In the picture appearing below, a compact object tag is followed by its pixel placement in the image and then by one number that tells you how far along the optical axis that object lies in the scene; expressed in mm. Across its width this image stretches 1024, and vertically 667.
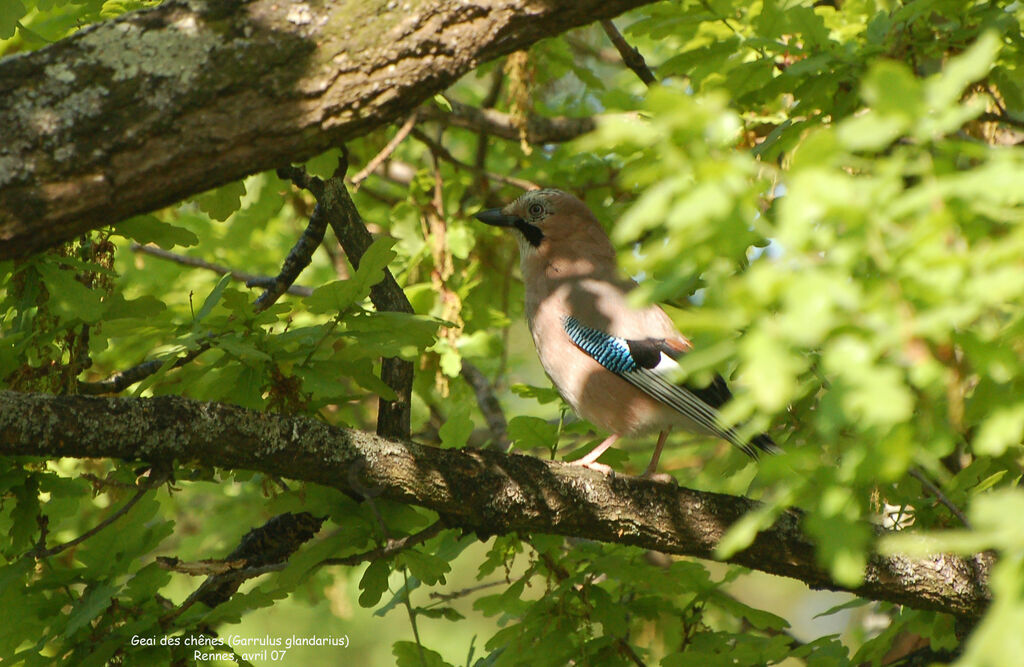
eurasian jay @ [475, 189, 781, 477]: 9070
